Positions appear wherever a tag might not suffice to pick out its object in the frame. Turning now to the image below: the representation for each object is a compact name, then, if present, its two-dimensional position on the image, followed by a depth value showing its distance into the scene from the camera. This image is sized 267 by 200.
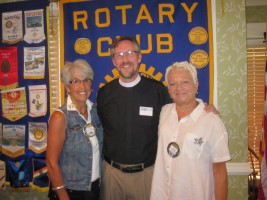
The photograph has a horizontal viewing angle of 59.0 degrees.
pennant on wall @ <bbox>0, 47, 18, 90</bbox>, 2.38
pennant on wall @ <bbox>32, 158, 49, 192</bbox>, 2.37
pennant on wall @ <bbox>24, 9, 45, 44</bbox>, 2.30
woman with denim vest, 1.52
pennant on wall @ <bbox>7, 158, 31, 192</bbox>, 2.40
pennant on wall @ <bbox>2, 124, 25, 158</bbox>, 2.40
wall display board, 2.32
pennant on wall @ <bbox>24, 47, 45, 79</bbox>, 2.31
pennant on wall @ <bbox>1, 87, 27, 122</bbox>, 2.38
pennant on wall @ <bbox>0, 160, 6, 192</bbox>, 2.47
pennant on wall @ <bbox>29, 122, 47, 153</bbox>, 2.35
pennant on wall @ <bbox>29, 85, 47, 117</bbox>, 2.32
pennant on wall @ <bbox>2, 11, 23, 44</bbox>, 2.37
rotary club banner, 2.05
